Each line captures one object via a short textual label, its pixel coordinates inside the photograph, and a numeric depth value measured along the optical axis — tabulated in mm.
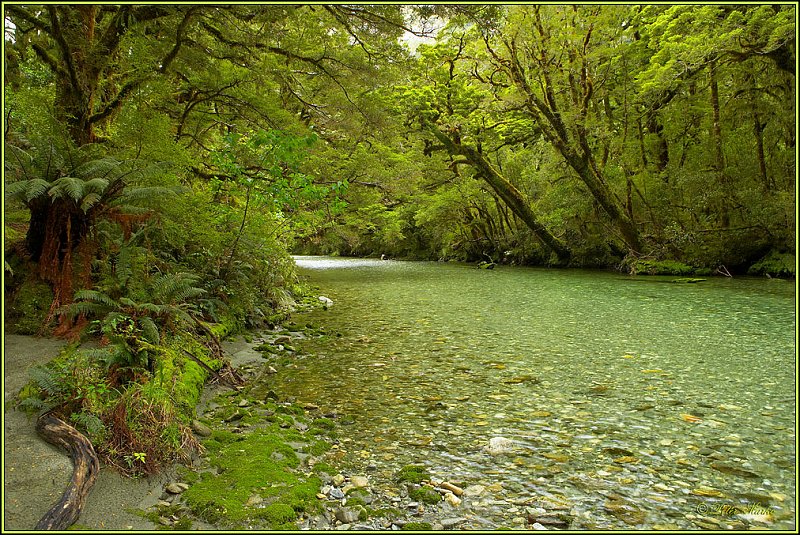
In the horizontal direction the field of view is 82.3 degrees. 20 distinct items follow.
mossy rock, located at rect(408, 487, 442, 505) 3111
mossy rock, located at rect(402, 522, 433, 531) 2832
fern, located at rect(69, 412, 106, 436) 3275
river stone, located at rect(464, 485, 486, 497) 3197
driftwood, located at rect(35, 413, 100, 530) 2604
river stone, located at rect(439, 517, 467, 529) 2857
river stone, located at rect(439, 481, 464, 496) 3209
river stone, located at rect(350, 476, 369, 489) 3326
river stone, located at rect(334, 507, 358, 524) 2912
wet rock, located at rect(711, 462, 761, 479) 3318
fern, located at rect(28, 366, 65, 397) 3465
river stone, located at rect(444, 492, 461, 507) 3080
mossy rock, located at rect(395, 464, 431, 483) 3391
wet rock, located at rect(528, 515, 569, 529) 2809
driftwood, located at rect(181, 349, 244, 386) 5291
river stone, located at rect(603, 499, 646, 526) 2844
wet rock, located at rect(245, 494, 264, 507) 3049
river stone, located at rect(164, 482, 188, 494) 3158
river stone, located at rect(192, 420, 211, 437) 4055
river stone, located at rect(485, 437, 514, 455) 3795
